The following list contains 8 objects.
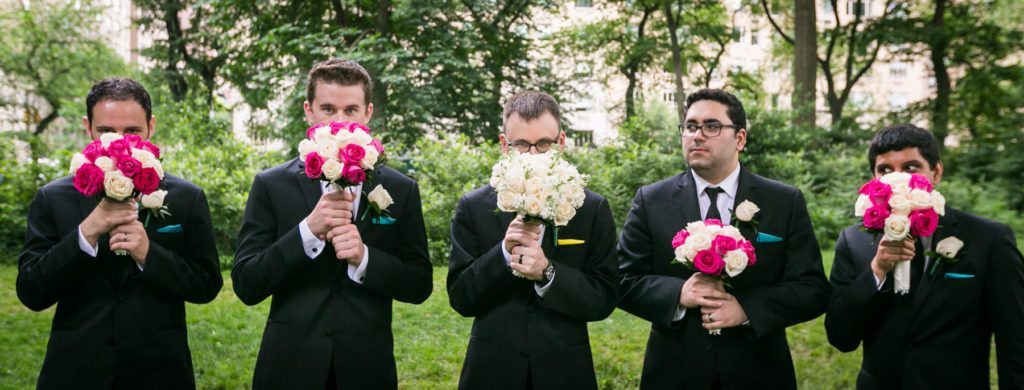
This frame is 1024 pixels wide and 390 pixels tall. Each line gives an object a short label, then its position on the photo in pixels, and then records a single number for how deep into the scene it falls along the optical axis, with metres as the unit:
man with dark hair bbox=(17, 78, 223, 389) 3.96
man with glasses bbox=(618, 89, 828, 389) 4.27
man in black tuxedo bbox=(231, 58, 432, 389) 3.94
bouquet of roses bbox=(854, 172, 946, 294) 3.94
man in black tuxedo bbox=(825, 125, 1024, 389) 4.27
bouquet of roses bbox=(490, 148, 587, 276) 3.69
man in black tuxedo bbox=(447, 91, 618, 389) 4.08
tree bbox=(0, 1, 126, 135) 36.50
